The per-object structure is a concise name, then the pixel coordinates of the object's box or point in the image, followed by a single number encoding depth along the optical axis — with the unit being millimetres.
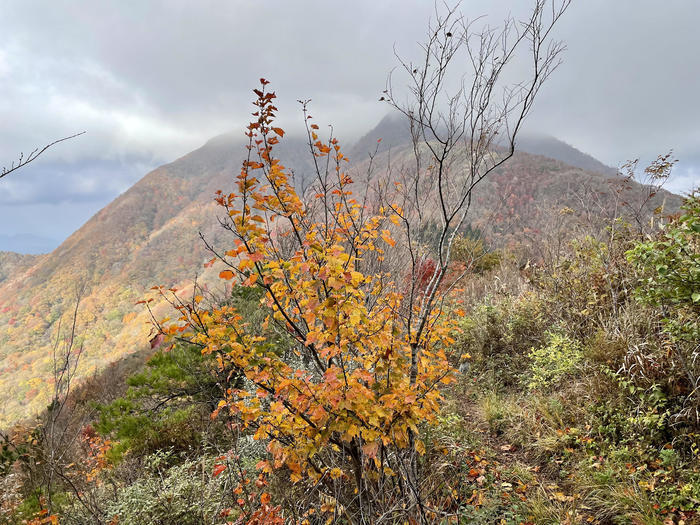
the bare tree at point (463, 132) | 2191
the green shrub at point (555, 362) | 3832
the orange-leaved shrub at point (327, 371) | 1901
